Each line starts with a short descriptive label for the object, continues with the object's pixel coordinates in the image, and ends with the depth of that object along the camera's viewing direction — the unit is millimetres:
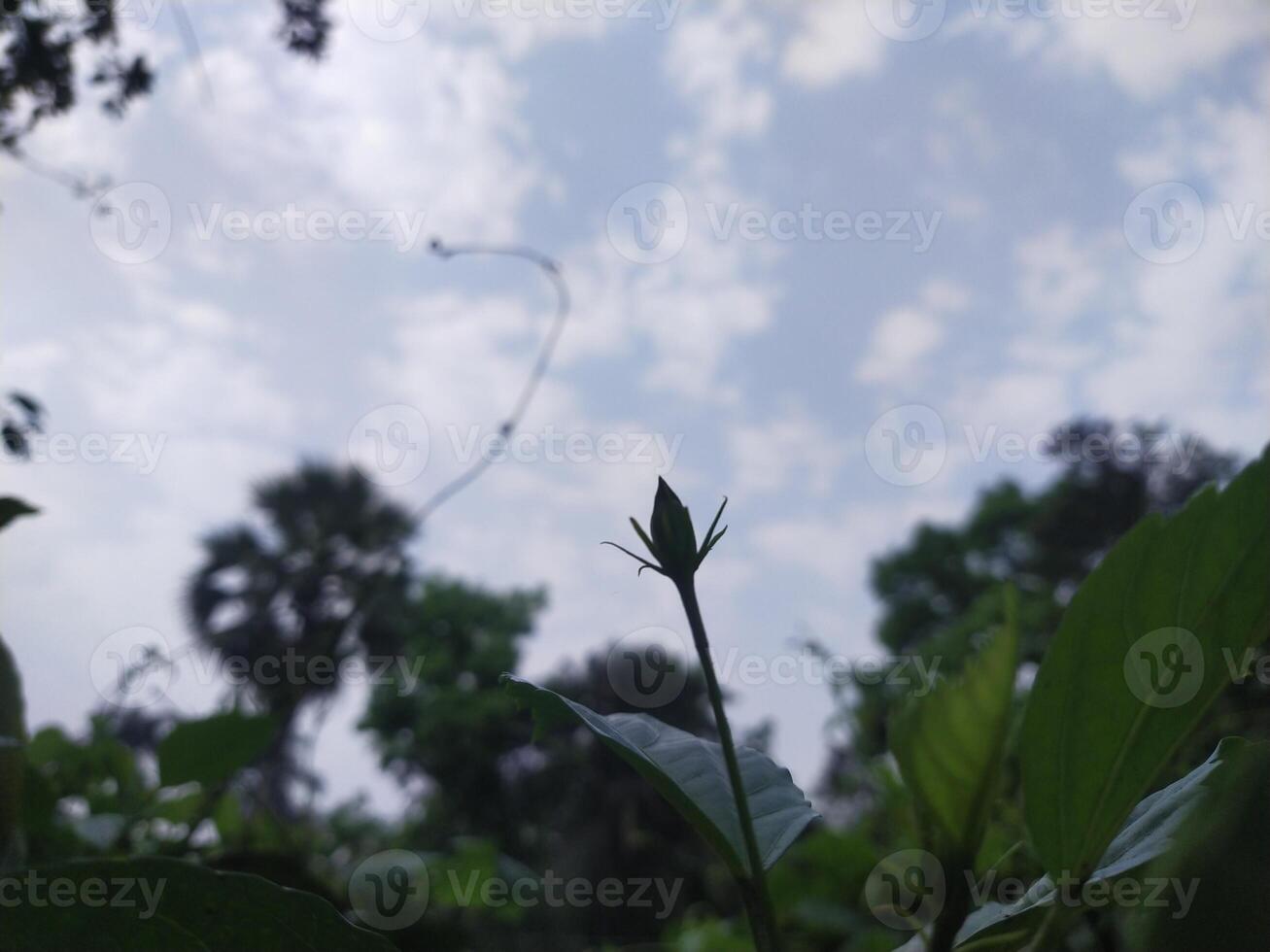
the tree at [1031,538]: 4988
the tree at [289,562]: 10438
